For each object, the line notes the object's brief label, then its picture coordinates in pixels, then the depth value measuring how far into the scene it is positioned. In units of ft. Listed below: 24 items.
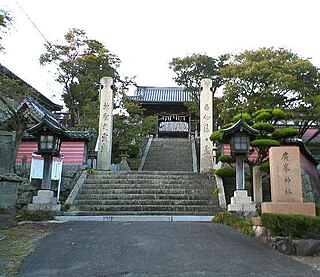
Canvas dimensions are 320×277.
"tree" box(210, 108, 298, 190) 40.45
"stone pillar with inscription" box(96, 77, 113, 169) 55.67
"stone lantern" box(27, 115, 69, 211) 35.88
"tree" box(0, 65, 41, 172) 45.73
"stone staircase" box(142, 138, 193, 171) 67.26
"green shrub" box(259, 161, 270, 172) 40.20
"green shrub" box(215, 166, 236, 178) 43.89
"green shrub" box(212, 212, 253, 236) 26.63
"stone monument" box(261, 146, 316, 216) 25.64
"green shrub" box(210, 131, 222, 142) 42.56
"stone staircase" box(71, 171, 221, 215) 37.58
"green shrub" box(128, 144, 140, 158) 71.61
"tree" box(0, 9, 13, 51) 42.55
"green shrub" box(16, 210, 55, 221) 32.76
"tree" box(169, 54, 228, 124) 92.53
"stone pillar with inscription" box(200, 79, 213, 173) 53.16
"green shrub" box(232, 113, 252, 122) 44.06
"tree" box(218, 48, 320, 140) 66.64
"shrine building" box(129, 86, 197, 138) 113.60
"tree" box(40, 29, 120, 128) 74.33
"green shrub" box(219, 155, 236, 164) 42.90
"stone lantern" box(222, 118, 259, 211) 36.67
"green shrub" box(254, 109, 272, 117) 45.15
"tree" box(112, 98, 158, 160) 65.31
